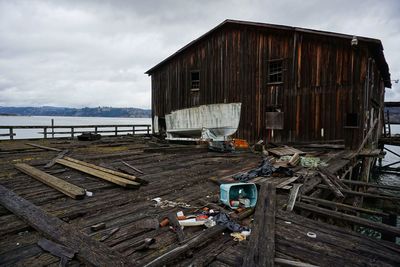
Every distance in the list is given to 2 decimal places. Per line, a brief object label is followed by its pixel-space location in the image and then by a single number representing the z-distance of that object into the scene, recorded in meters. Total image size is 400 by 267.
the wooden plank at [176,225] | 3.78
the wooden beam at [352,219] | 4.04
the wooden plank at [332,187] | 6.14
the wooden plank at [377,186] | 6.66
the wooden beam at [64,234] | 3.18
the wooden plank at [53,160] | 8.95
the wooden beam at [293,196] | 5.01
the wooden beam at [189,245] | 3.09
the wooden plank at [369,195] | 5.79
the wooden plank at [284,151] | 11.59
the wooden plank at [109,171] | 6.82
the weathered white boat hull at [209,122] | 18.38
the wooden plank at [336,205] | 4.78
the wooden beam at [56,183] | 5.72
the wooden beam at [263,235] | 3.16
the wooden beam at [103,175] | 6.46
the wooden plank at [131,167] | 8.43
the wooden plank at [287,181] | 6.40
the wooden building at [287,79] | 14.23
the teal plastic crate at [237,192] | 5.09
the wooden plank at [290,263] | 3.01
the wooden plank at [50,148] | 13.32
